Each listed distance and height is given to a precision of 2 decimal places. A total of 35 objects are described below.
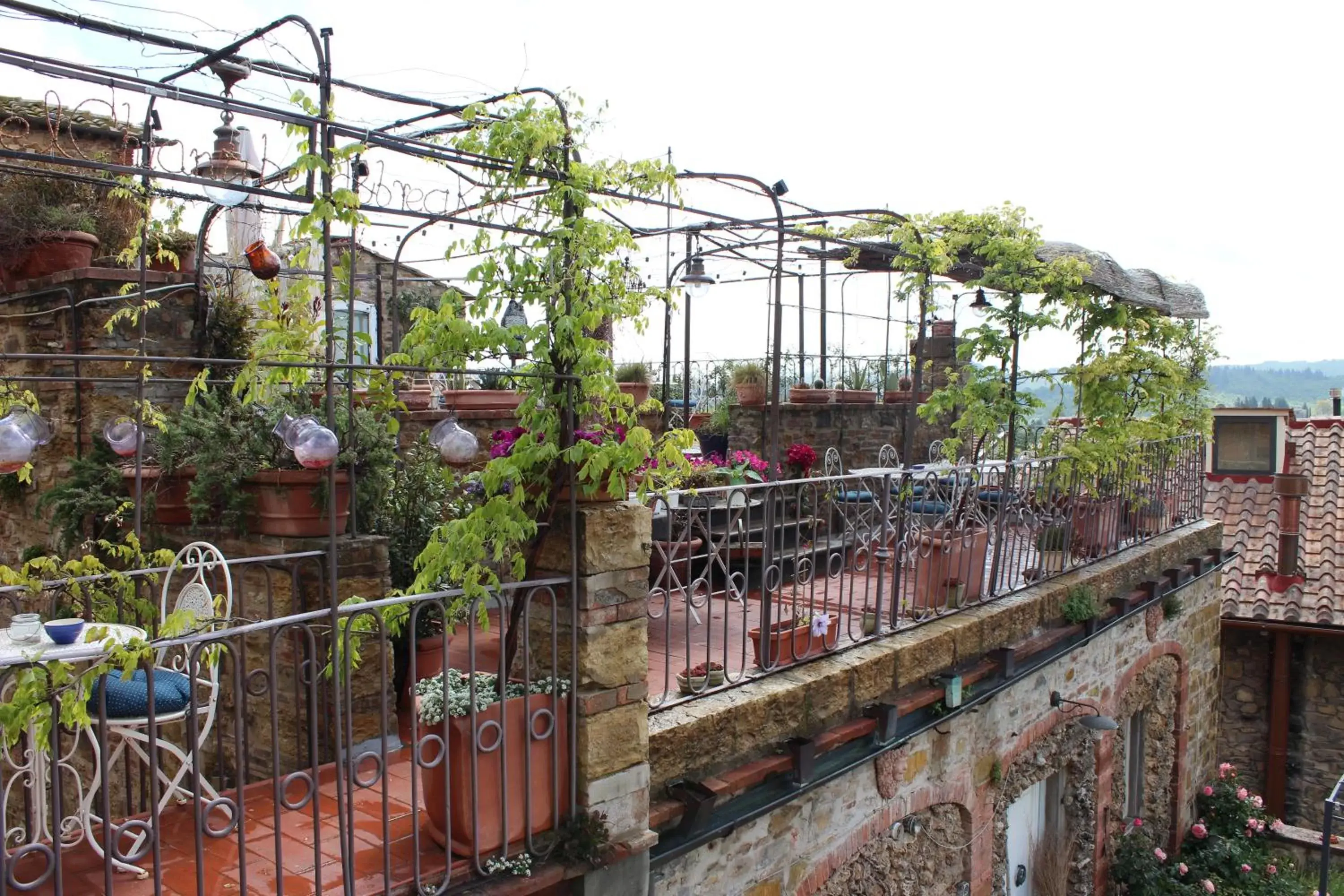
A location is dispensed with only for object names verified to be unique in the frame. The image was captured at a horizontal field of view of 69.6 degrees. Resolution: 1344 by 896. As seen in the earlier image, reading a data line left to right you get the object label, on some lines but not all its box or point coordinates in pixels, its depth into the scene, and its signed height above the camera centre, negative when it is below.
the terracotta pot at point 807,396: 9.95 -0.04
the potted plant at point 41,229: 6.24 +1.01
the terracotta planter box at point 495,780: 3.20 -1.33
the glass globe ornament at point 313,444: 3.55 -0.21
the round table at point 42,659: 2.52 -0.88
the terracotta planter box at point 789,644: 4.61 -1.23
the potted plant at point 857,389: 10.48 +0.04
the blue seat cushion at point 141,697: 3.13 -1.03
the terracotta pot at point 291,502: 4.36 -0.53
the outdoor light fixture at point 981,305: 7.59 +0.74
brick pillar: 3.48 -1.01
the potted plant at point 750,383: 10.09 +0.08
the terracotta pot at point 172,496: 4.89 -0.56
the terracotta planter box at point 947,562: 5.74 -1.03
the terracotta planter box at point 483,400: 7.52 -0.09
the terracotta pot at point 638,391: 8.46 -0.01
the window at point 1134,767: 8.94 -3.45
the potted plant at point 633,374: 10.63 +0.18
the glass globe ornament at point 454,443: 5.23 -0.30
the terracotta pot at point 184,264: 6.20 +0.79
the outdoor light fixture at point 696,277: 8.20 +0.96
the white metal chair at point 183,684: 2.95 -1.06
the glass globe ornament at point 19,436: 3.87 -0.21
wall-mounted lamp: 6.95 -2.42
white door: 7.30 -3.39
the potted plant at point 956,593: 5.99 -1.24
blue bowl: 3.04 -0.78
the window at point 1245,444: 13.12 -0.67
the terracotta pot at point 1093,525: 7.71 -1.05
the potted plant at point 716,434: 10.77 -0.51
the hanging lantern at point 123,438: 5.20 -0.28
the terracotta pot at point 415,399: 8.21 -0.09
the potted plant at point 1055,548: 7.18 -1.16
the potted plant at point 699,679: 4.23 -1.28
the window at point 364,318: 11.41 +0.89
